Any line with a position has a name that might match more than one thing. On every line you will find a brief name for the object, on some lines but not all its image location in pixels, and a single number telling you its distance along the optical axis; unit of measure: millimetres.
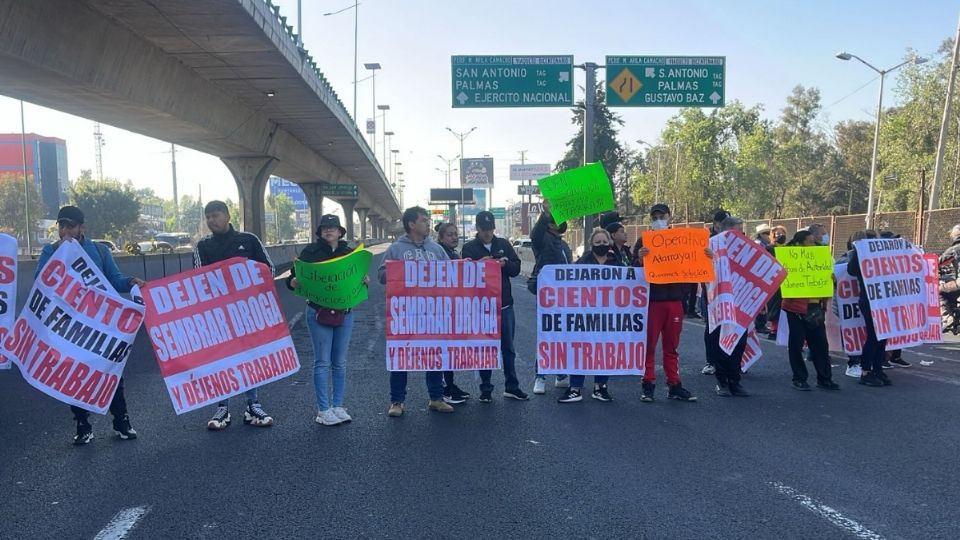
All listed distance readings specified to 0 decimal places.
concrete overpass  13766
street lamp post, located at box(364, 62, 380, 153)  75562
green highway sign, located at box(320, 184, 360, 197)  52531
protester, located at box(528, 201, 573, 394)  7934
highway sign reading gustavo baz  18688
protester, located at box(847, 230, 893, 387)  8125
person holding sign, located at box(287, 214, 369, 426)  6449
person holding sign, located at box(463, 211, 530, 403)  7449
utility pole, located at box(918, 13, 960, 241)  27141
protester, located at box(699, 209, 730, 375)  8508
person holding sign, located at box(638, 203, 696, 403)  7262
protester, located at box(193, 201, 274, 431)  6438
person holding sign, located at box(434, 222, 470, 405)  7465
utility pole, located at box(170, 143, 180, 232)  71062
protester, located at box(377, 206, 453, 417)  6945
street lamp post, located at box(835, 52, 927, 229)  35081
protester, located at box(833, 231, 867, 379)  8570
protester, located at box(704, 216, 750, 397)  7562
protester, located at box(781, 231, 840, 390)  7844
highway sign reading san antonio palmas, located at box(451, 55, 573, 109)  18609
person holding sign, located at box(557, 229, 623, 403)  7377
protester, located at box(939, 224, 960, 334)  10891
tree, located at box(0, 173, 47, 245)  76375
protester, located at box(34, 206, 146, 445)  5971
